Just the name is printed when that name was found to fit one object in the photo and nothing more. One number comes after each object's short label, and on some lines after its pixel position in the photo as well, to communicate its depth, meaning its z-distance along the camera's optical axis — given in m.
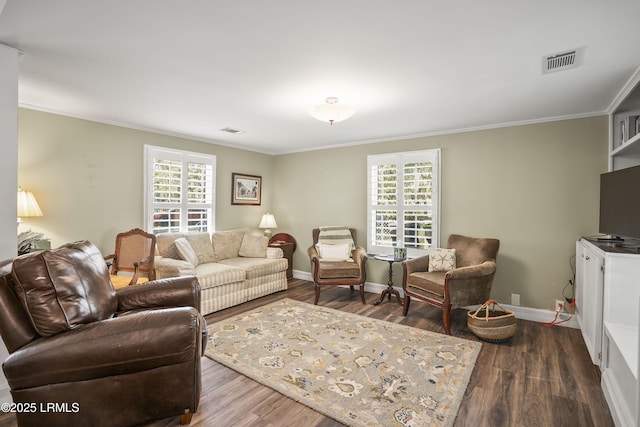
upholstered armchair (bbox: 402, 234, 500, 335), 3.26
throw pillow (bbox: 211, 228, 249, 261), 4.70
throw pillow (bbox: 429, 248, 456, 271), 3.81
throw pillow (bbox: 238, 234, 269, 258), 4.89
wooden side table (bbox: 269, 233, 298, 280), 5.38
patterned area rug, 2.03
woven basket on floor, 2.95
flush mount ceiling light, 2.78
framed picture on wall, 5.28
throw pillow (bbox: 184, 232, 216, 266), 4.36
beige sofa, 3.70
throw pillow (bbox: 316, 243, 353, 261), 4.56
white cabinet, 1.78
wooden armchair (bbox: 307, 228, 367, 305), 4.21
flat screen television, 2.29
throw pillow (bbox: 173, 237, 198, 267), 3.91
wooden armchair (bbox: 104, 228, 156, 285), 3.58
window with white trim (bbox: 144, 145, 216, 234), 4.24
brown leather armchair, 1.55
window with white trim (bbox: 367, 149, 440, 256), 4.34
